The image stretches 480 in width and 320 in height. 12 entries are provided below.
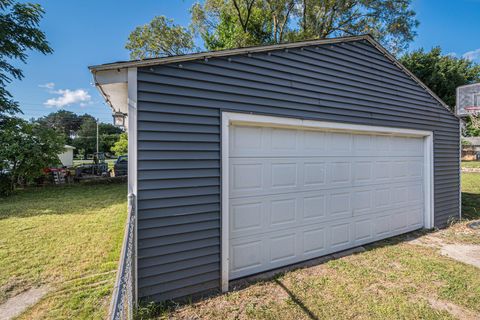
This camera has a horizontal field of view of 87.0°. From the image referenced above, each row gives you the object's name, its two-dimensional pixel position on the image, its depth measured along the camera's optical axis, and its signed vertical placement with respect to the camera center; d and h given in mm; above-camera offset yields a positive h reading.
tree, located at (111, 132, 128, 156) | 22391 +1077
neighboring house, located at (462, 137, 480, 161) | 27391 +909
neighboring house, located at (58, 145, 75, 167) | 20700 +111
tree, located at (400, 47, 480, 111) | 17719 +6343
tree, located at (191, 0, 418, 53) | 12383 +7226
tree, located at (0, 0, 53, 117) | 8250 +4120
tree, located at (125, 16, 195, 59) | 14164 +6871
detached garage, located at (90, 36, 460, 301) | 2730 +55
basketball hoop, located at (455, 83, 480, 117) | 7931 +1914
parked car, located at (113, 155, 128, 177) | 14453 -505
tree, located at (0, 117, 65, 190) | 9750 +404
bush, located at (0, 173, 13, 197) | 9423 -955
